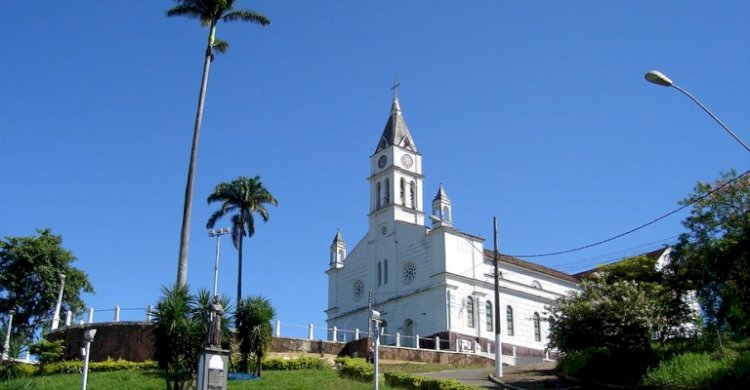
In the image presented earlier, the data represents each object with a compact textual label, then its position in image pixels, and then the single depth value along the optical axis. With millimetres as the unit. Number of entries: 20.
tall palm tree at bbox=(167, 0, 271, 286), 39938
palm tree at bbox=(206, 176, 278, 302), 56125
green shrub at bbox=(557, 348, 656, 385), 28734
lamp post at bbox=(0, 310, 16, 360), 32281
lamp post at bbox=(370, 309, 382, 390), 25844
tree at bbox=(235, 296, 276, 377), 33406
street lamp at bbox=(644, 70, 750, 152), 20812
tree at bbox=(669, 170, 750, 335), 29438
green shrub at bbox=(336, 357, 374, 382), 33500
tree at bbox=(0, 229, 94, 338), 55656
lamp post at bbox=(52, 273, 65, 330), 43625
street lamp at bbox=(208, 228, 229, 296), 49731
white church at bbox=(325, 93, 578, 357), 55844
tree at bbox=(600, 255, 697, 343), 31219
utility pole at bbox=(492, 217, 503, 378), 34750
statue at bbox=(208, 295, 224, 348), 24828
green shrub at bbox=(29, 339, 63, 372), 37031
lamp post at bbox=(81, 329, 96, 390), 26031
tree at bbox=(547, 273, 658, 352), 30812
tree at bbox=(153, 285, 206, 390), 29000
